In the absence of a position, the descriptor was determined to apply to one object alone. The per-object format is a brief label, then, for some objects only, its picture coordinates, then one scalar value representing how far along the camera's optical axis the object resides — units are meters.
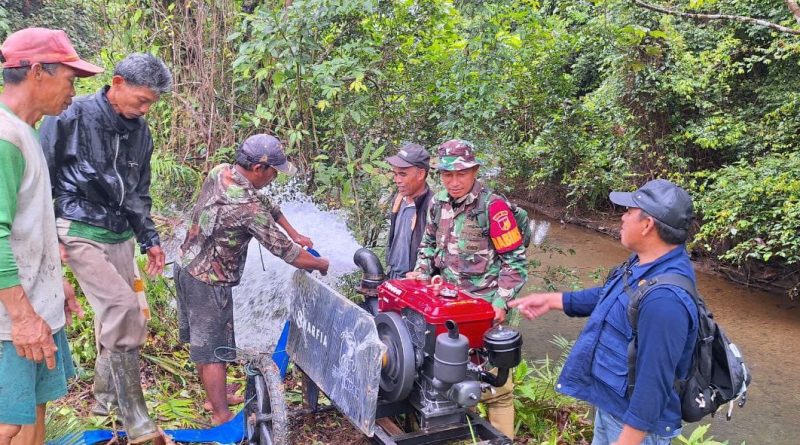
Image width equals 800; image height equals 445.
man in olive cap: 3.13
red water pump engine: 2.30
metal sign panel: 2.40
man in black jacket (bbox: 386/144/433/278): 3.64
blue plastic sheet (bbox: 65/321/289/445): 3.16
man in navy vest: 1.98
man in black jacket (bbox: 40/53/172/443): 2.94
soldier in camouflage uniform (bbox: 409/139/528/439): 3.23
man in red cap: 2.04
